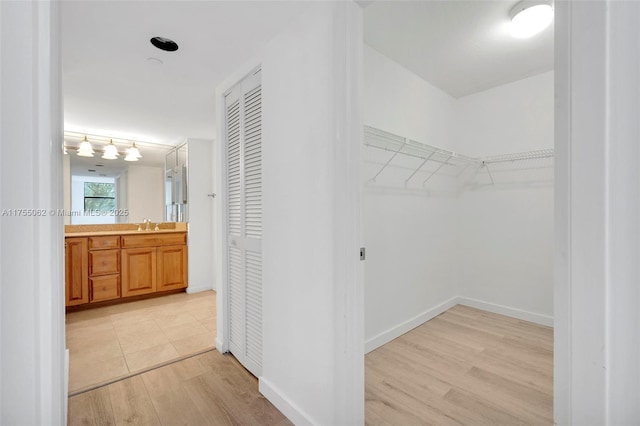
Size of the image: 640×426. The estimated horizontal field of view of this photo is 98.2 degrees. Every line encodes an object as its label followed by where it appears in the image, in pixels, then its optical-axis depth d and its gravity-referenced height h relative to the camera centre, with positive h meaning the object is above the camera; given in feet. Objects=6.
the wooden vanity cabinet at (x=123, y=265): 10.57 -2.22
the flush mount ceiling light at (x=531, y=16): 5.53 +4.03
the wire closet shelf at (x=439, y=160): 7.38 +1.71
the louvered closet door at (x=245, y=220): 6.13 -0.18
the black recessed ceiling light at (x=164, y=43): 5.47 +3.42
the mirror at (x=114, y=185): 11.71 +1.27
